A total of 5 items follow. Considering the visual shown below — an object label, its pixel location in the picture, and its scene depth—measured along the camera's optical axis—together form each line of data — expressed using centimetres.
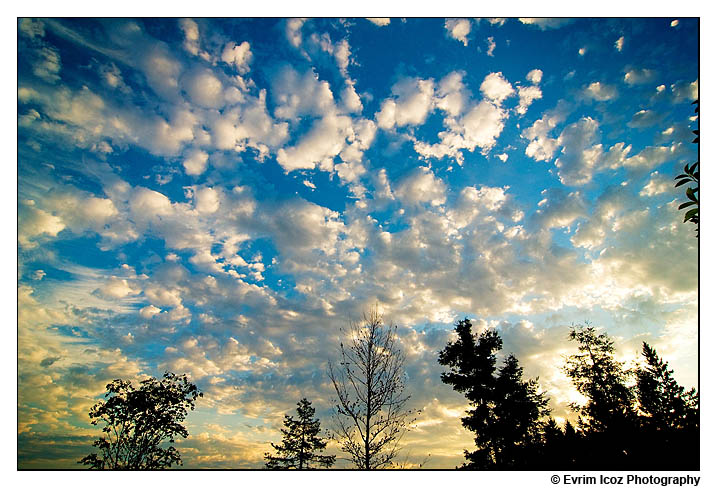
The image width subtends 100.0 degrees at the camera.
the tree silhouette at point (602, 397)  1042
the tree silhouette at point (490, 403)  1731
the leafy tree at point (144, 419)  1560
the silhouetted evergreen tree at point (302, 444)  3153
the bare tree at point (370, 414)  969
